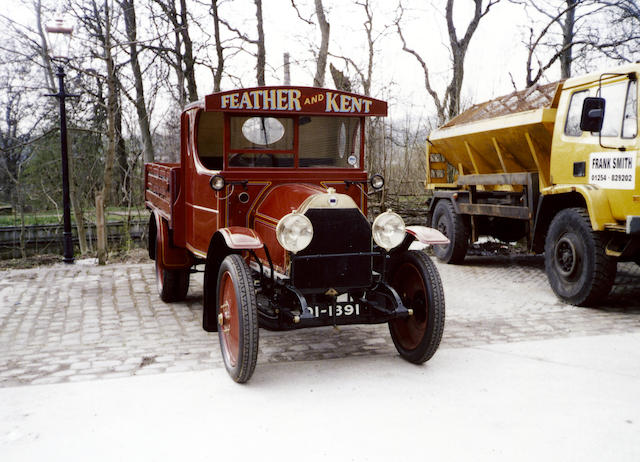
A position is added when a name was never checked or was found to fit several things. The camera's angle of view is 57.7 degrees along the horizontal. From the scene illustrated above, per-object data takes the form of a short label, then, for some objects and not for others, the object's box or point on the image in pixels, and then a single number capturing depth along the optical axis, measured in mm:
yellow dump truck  6062
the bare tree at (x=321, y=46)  15172
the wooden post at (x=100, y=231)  9891
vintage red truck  4332
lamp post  9766
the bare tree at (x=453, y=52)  17375
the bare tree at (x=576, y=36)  14703
